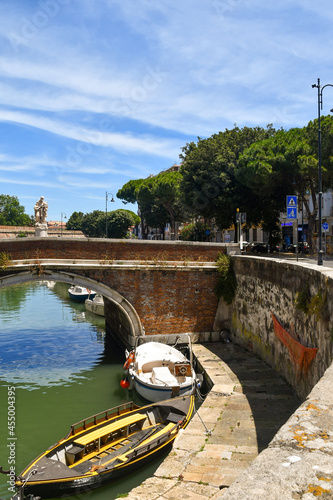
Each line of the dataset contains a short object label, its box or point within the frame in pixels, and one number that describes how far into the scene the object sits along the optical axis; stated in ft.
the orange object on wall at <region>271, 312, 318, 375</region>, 34.94
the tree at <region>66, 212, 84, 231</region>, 311.47
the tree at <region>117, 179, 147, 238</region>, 228.86
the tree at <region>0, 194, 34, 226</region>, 321.73
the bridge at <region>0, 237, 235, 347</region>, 55.21
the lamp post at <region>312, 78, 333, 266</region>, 50.18
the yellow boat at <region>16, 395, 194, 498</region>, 28.27
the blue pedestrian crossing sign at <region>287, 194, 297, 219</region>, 49.77
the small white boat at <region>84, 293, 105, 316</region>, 97.93
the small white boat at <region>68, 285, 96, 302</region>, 118.62
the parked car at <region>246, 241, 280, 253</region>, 96.17
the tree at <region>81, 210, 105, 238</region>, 250.16
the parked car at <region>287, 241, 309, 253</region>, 104.02
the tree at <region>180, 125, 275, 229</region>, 92.12
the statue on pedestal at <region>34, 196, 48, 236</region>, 61.79
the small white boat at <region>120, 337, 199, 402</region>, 42.50
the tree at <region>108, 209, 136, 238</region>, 212.43
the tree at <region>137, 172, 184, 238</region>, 161.17
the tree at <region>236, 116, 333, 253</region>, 77.03
